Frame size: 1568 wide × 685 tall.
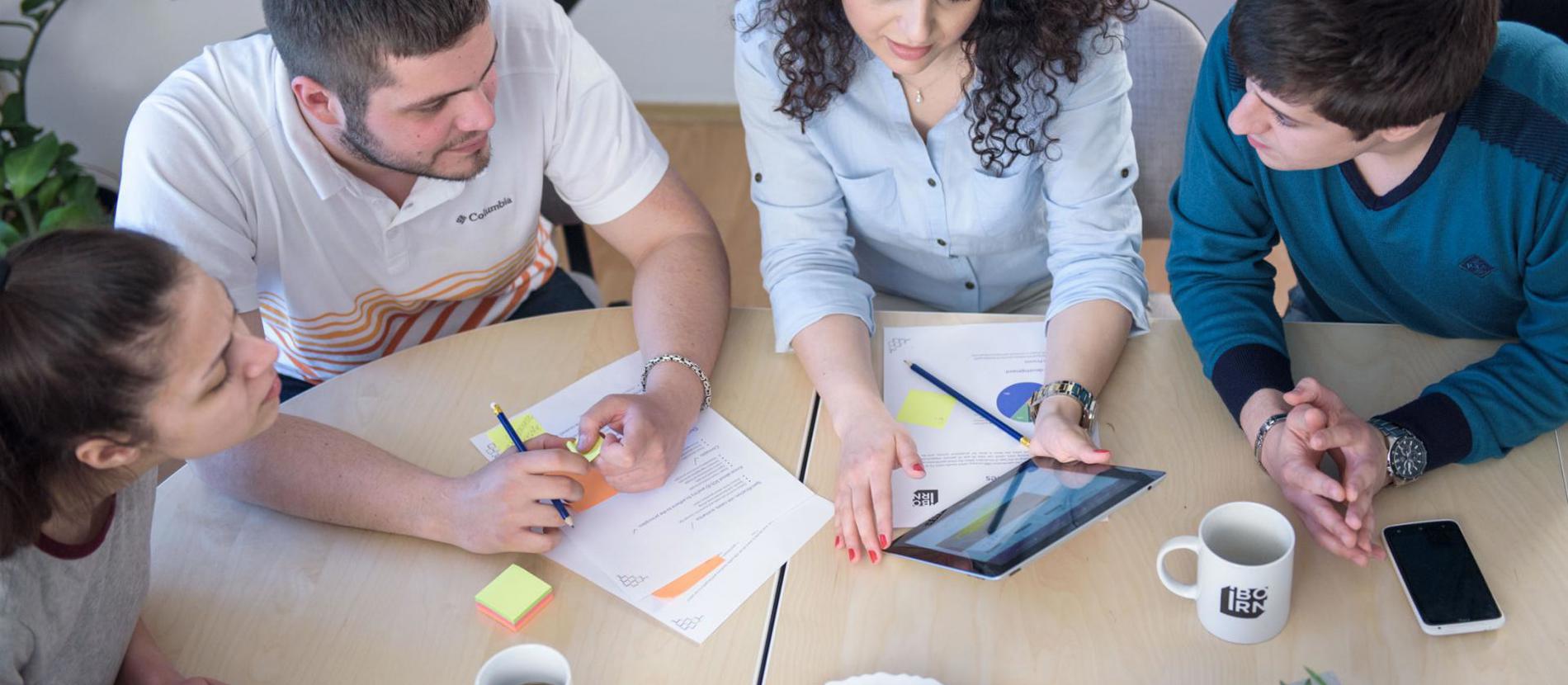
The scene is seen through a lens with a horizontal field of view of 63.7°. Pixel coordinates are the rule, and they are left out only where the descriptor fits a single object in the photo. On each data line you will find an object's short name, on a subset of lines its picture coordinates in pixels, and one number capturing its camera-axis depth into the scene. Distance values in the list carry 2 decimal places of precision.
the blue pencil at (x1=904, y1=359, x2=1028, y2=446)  1.36
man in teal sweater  1.17
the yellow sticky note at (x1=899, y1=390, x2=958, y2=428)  1.40
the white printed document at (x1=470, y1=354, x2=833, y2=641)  1.20
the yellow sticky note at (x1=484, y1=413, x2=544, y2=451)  1.42
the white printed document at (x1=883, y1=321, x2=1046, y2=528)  1.30
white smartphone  1.10
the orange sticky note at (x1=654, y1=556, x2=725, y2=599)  1.20
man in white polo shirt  1.31
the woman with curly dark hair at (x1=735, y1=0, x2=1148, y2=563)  1.44
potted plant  2.59
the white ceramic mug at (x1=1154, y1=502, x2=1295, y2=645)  1.07
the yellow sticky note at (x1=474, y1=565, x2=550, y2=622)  1.18
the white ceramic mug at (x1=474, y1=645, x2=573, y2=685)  1.04
